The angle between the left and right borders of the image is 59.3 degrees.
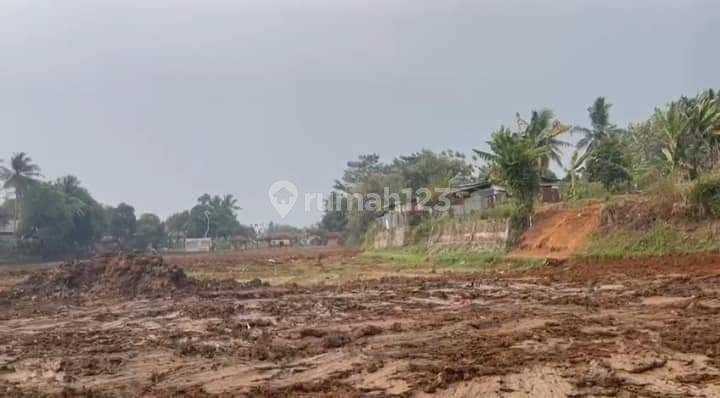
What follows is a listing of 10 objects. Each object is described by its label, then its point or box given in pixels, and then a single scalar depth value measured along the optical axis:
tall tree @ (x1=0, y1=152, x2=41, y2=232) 66.00
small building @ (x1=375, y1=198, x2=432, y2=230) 45.28
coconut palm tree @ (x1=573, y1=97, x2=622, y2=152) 51.16
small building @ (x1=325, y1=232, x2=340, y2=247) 83.82
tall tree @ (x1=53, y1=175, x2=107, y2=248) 68.19
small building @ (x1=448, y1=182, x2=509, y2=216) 37.16
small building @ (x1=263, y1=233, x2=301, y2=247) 94.31
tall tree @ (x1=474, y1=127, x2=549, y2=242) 27.95
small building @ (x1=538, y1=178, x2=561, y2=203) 39.16
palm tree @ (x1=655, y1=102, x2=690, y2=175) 25.81
